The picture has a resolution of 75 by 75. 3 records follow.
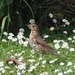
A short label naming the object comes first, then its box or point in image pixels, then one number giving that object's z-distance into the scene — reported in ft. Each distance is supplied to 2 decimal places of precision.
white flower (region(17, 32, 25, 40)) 41.87
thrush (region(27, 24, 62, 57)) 35.33
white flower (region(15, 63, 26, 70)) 33.33
